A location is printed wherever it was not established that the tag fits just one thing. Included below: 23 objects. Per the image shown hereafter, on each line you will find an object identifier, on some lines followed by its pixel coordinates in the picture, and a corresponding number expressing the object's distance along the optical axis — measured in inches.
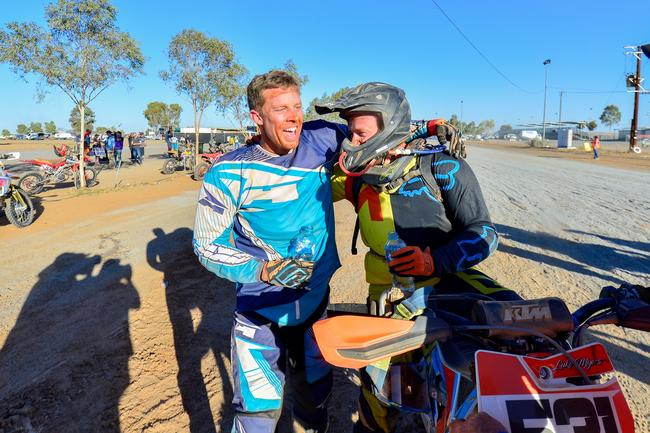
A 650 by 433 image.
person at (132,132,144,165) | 1002.5
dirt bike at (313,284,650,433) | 38.0
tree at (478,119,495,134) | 5743.6
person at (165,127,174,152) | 969.6
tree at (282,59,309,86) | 1322.1
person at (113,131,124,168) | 878.9
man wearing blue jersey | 80.9
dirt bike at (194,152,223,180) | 687.7
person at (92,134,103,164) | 885.2
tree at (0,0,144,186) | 479.5
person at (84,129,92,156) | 792.6
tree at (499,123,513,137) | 5986.7
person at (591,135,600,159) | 1116.4
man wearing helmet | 73.8
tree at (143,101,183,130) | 3366.1
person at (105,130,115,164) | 928.9
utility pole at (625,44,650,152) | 1235.9
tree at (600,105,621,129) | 4261.8
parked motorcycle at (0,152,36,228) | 339.9
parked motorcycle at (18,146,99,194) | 479.5
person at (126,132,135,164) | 1003.8
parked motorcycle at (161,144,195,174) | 784.1
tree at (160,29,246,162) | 877.2
